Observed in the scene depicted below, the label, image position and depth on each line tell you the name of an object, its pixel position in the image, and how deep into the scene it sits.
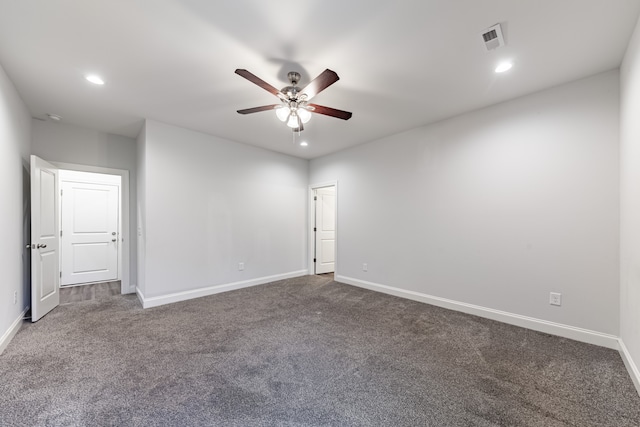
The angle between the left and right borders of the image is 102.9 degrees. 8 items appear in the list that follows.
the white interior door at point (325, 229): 5.69
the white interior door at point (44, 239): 3.03
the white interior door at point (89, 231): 4.80
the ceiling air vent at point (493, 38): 1.88
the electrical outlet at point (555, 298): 2.67
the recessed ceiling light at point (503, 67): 2.31
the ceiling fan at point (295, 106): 2.24
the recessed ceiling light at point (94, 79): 2.52
